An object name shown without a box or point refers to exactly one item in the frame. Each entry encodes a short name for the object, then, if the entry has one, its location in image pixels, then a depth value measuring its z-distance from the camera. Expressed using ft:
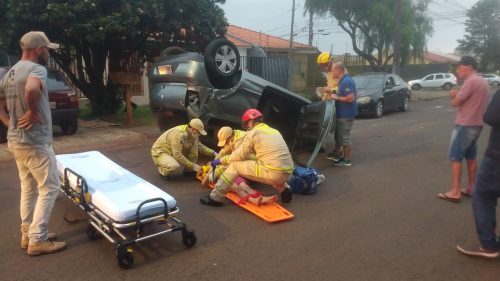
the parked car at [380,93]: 46.21
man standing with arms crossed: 17.02
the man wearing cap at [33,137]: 12.19
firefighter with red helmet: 16.85
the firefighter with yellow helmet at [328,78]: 24.67
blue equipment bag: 19.06
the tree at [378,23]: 91.81
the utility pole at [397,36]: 79.77
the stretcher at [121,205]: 12.21
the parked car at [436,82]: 113.70
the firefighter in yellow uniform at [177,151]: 20.62
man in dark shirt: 12.04
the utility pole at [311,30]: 103.50
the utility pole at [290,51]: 56.94
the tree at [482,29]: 186.70
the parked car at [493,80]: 124.93
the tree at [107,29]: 33.68
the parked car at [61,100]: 31.32
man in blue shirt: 23.98
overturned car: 22.02
